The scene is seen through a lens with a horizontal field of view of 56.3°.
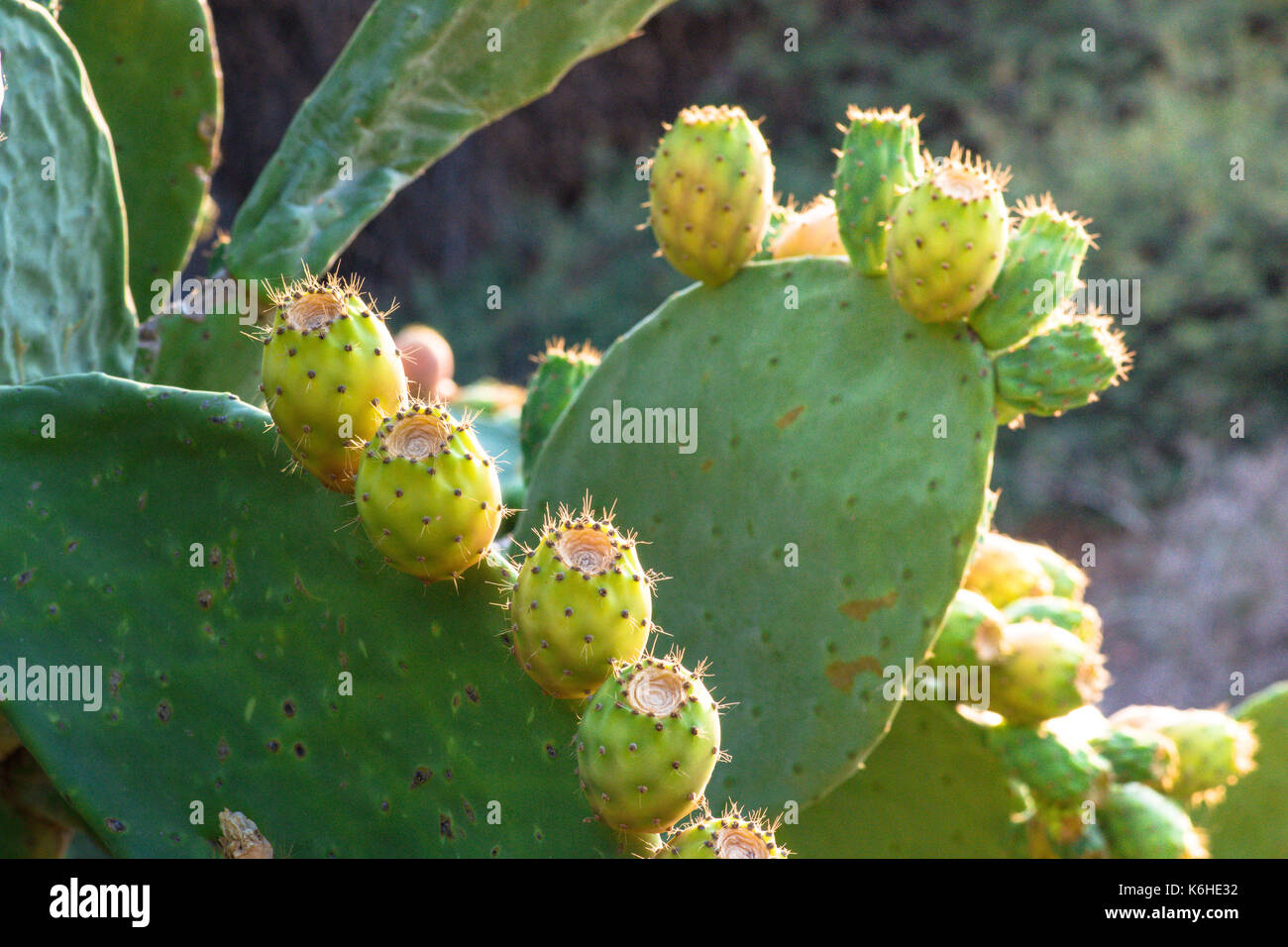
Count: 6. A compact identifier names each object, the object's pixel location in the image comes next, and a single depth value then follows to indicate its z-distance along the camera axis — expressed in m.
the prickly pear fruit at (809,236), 1.39
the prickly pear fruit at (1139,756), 1.40
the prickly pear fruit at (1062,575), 1.59
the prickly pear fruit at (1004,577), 1.51
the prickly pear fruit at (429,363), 2.01
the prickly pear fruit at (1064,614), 1.41
